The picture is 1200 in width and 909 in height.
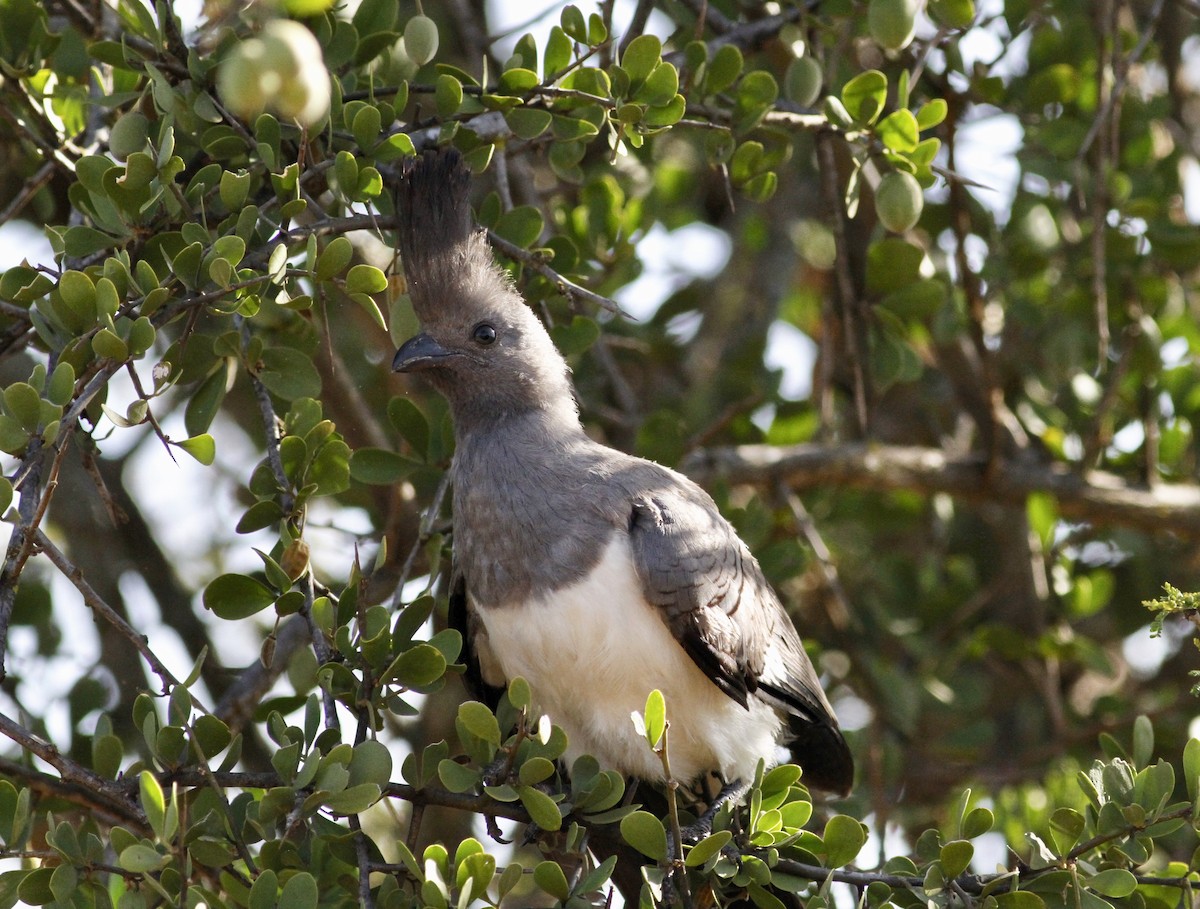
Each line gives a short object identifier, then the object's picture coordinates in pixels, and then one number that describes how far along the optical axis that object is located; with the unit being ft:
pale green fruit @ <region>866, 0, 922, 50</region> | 19.56
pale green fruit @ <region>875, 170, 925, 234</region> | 19.89
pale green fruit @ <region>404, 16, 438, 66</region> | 18.43
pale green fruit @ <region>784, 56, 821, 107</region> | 21.54
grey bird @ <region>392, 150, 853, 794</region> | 20.80
